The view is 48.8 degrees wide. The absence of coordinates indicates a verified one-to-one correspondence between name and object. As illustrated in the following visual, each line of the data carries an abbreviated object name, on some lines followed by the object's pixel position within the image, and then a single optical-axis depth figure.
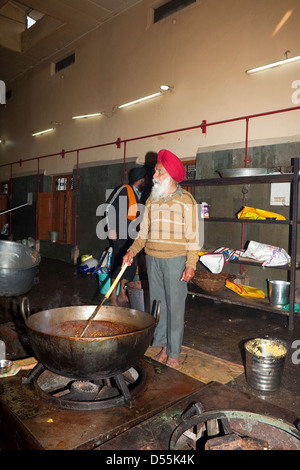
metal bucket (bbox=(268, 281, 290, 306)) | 3.99
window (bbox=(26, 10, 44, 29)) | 8.97
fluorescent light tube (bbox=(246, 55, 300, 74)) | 4.48
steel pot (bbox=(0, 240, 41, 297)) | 3.69
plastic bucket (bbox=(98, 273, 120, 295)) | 4.65
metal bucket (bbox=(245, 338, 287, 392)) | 2.44
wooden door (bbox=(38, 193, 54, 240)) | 9.13
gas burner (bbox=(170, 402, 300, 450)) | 1.42
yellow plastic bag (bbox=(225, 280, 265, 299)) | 4.45
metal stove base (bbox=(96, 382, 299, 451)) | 1.39
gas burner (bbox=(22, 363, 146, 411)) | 1.64
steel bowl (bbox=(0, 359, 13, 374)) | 2.00
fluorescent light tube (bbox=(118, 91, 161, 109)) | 6.28
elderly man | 2.67
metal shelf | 3.83
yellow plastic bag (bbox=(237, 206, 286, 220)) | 4.36
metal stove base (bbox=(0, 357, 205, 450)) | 1.43
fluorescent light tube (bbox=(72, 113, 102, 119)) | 7.67
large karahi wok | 1.54
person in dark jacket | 4.34
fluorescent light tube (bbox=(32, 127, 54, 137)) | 9.29
